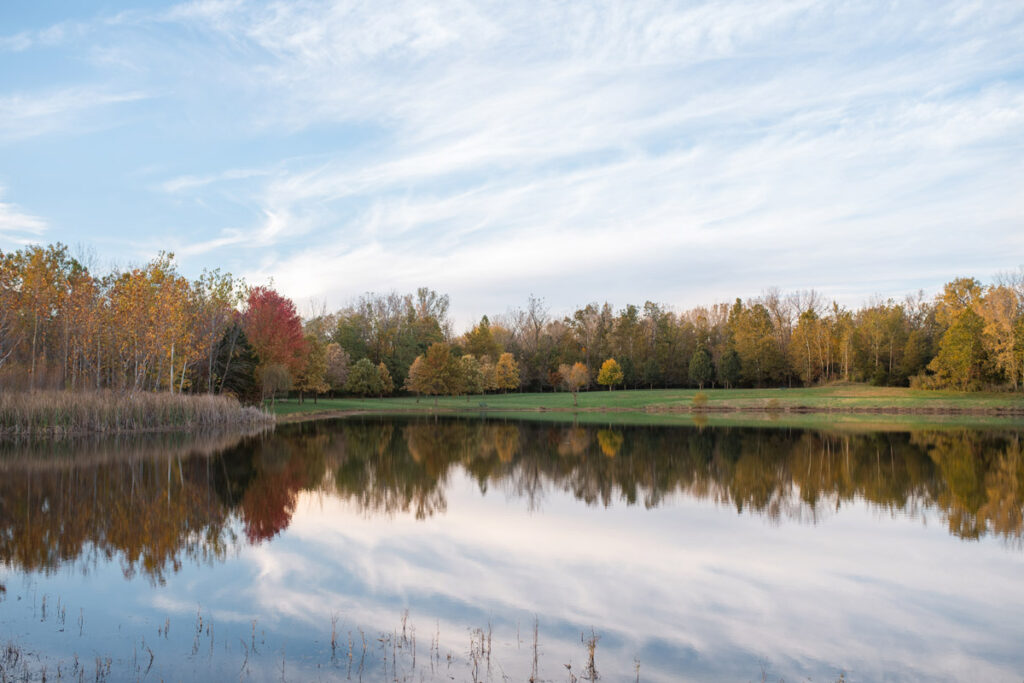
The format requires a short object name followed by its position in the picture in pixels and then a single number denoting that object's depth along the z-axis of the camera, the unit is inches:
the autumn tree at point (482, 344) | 3198.8
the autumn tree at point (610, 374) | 2999.5
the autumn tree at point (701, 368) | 3026.6
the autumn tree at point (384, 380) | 2711.6
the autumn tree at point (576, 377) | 2519.7
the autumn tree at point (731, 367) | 2955.2
